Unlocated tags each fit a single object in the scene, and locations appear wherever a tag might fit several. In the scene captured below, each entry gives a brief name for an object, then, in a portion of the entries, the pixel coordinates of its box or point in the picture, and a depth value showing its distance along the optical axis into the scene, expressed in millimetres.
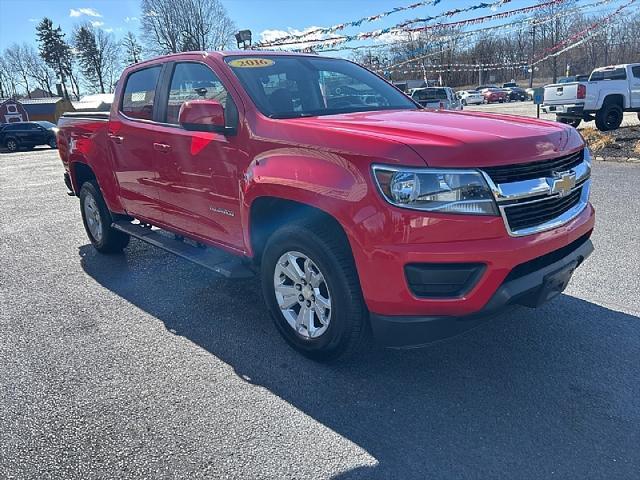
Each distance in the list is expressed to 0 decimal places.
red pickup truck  2455
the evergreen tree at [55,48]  75125
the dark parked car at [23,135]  27359
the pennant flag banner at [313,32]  19519
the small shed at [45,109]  47125
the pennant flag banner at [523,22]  18102
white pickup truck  15570
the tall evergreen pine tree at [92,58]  74250
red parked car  47156
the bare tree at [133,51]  60688
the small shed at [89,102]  33000
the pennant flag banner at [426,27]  16830
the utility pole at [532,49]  63181
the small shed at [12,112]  38125
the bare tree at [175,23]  51812
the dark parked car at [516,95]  47312
